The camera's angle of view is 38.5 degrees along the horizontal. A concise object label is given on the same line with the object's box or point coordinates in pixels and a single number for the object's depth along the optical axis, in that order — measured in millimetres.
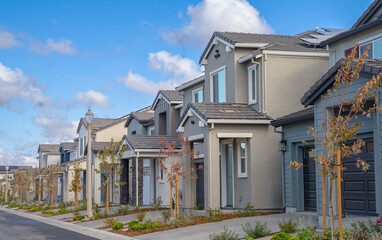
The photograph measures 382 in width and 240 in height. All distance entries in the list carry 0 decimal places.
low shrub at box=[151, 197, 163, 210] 27359
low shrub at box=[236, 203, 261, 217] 21000
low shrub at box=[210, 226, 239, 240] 14351
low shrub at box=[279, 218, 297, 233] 14836
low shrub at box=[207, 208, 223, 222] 19672
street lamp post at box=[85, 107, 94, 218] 23938
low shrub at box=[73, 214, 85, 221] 25797
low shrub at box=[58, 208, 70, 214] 32559
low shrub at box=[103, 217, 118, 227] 21109
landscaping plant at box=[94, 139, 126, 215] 26328
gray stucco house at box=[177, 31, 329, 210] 21984
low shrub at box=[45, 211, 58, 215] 32791
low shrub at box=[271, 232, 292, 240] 12669
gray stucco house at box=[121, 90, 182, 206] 31484
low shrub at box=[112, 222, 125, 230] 20141
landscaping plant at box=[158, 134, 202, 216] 20572
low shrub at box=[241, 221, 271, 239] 14859
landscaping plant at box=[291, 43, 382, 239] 10930
